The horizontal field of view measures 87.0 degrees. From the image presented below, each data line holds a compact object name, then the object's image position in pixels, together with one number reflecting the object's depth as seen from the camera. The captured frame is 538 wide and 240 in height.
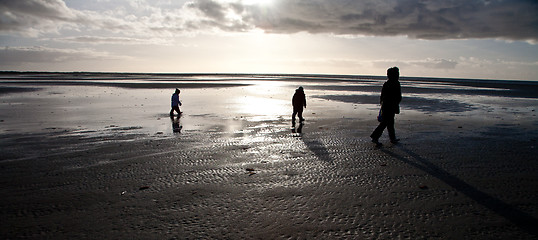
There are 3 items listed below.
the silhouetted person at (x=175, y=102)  14.18
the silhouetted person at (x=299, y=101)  12.55
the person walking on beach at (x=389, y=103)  8.22
